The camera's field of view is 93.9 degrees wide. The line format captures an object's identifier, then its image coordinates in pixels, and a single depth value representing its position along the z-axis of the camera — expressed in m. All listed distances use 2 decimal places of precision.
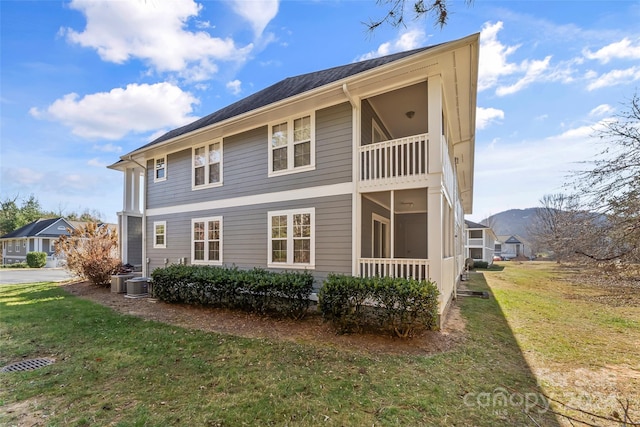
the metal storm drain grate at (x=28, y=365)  4.68
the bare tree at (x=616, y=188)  5.05
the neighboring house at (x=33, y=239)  30.57
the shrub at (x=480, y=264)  27.77
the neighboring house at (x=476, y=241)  31.67
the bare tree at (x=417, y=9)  3.32
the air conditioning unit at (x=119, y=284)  11.20
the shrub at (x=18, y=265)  27.89
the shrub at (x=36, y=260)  27.52
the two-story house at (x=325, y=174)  6.61
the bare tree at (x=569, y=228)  6.44
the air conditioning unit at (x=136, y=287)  10.49
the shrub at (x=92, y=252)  12.61
